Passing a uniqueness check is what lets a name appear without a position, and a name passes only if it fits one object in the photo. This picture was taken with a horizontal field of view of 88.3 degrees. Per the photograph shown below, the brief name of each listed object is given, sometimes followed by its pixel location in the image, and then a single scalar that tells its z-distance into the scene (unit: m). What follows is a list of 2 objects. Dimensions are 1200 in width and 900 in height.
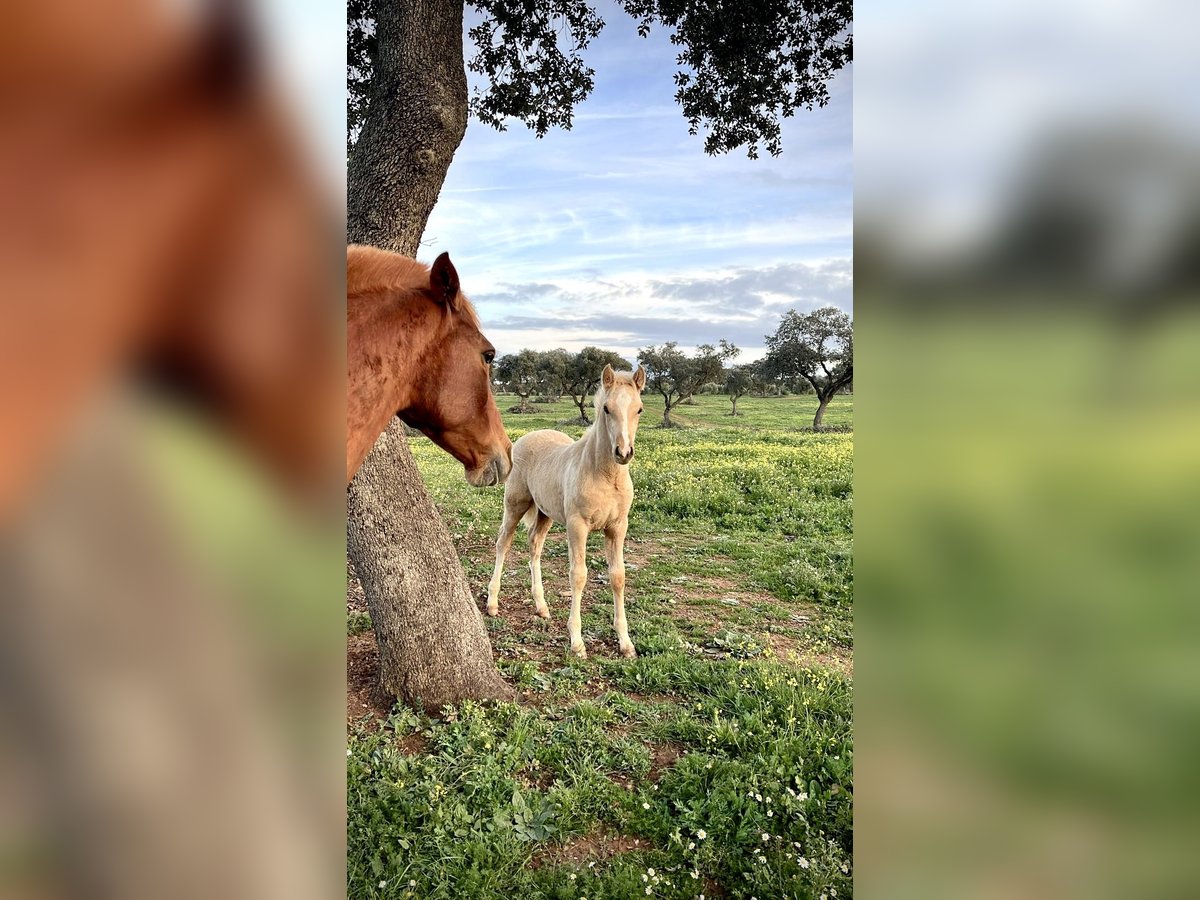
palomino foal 3.58
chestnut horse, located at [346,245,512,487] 1.36
